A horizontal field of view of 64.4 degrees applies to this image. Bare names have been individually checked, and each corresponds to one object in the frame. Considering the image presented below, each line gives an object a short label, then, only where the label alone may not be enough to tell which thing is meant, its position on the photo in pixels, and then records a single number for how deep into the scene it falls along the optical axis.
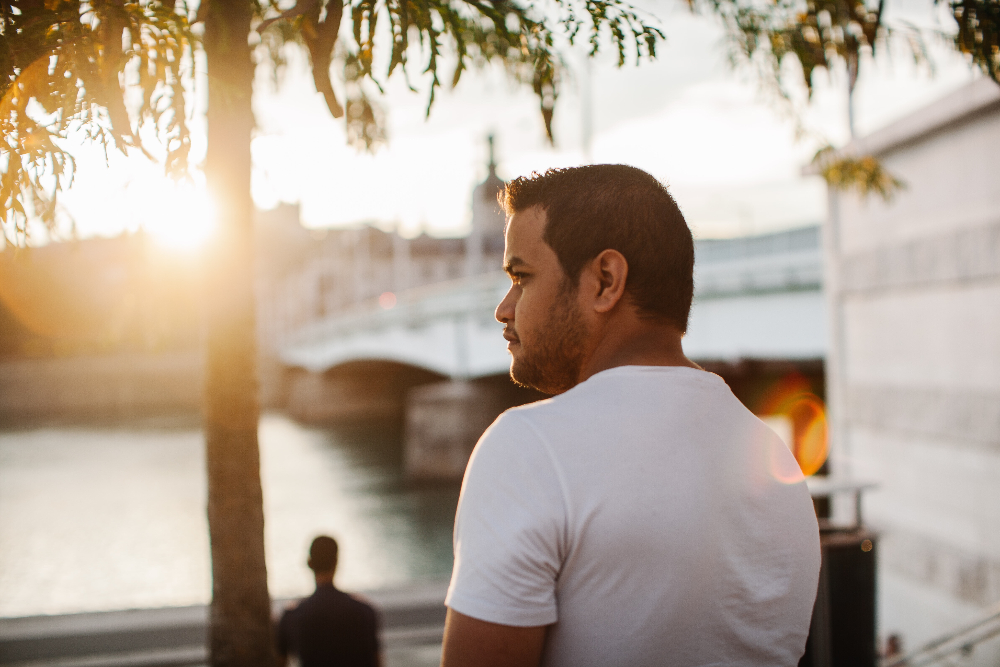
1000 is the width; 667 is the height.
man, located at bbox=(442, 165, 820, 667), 0.91
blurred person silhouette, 3.22
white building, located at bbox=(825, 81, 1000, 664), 7.25
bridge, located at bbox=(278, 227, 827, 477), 14.10
